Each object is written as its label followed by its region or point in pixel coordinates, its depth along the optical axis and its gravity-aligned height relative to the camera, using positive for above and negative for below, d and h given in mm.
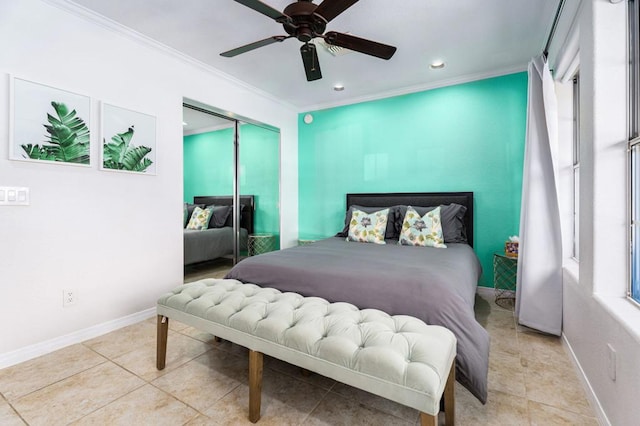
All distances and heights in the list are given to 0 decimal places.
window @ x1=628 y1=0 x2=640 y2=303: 1416 +344
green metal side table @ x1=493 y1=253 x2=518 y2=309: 3121 -725
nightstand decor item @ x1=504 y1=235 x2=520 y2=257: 2980 -348
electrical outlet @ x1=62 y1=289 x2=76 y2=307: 2234 -650
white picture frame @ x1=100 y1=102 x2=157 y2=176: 2449 +641
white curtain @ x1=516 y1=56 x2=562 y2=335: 2342 -55
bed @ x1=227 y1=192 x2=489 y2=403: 1551 -444
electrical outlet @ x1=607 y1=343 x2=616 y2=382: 1301 -670
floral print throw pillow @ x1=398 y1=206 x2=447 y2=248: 2987 -188
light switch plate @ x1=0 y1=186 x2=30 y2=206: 1940 +117
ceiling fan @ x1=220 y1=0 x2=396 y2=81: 1727 +1205
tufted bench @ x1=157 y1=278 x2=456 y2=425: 1100 -572
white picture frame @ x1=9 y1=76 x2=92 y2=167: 1987 +645
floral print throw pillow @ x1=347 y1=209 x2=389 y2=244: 3252 -159
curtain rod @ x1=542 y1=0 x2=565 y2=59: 2155 +1515
